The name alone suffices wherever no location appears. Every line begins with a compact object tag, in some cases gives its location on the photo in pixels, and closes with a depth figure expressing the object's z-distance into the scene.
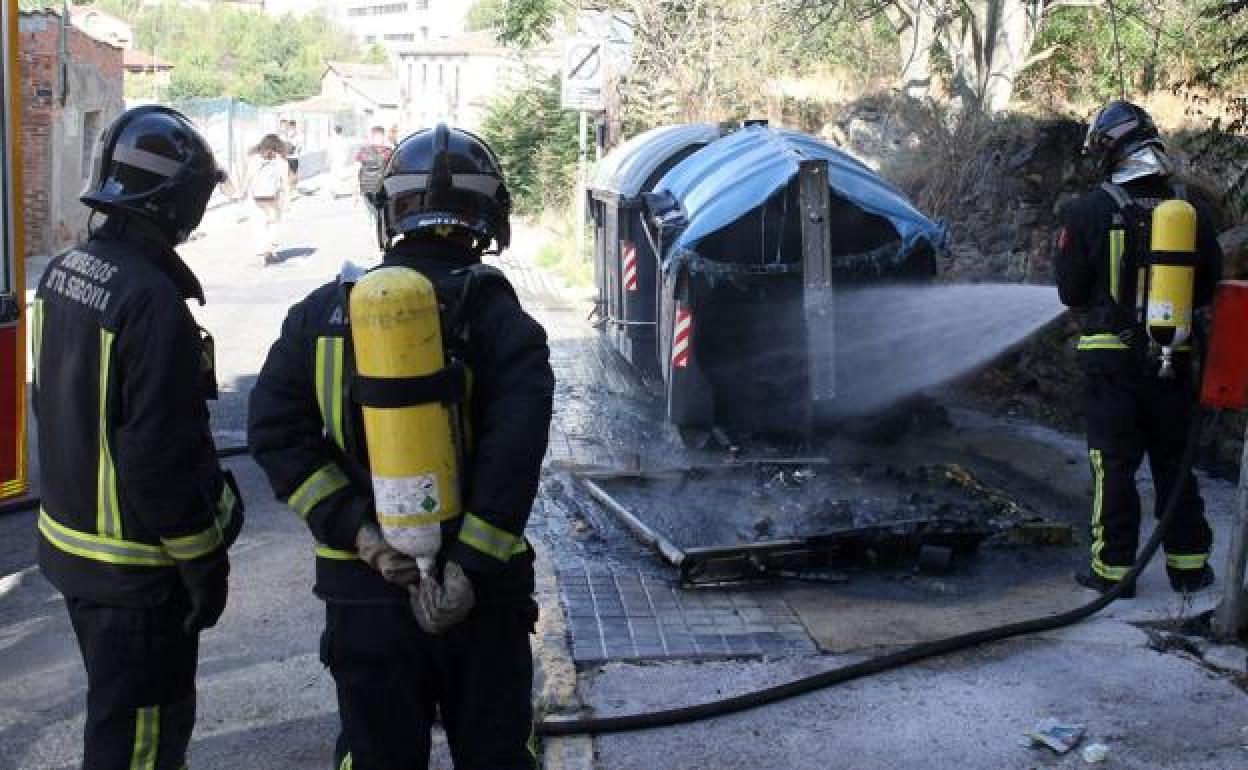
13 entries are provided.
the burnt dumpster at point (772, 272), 7.61
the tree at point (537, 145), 24.47
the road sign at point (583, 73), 17.69
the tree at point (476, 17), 100.22
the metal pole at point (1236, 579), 4.71
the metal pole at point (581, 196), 17.95
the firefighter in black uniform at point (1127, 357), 5.35
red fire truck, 5.32
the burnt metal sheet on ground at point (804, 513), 5.71
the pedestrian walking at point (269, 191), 18.31
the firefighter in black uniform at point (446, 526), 2.69
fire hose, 4.15
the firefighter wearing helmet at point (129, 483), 2.94
